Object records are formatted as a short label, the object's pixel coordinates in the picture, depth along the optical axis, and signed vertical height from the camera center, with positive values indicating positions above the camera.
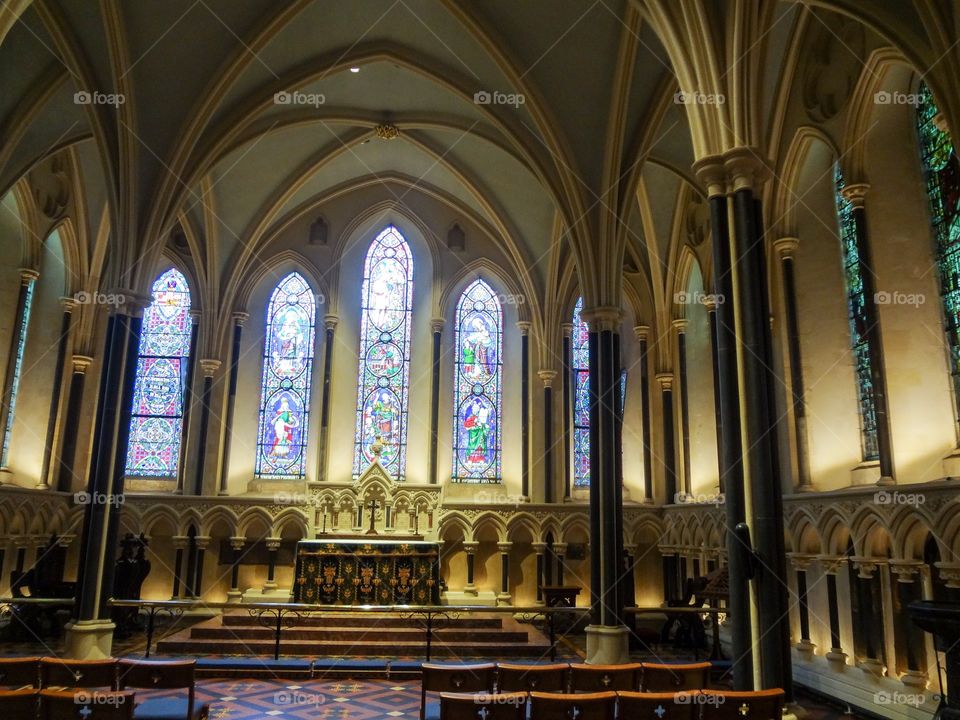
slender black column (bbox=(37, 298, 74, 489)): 17.28 +2.56
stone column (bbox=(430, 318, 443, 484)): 19.11 +2.88
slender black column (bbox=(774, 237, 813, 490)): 12.52 +2.75
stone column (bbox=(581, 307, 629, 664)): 11.98 +0.48
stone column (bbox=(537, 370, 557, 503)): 18.86 +2.14
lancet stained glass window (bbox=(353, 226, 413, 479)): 19.48 +4.20
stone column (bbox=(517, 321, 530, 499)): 19.12 +2.83
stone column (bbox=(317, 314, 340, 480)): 18.81 +3.06
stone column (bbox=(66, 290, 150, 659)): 11.73 +0.53
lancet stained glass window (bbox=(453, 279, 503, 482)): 19.61 +3.39
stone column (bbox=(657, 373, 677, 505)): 18.39 +1.92
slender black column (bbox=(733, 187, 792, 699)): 7.40 +0.80
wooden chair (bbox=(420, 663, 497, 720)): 6.82 -1.31
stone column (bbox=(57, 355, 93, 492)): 17.50 +2.08
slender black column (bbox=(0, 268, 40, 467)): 16.28 +3.30
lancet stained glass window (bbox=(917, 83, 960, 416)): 10.22 +4.18
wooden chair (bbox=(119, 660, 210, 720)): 6.39 -1.28
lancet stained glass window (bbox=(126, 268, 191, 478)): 18.83 +3.26
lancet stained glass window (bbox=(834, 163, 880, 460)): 11.77 +2.97
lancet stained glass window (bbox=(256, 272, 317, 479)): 19.30 +3.41
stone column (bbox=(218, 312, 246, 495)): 18.67 +2.90
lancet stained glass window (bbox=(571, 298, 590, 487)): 19.62 +3.01
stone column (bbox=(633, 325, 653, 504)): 18.98 +2.97
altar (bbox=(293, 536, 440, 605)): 14.12 -0.89
